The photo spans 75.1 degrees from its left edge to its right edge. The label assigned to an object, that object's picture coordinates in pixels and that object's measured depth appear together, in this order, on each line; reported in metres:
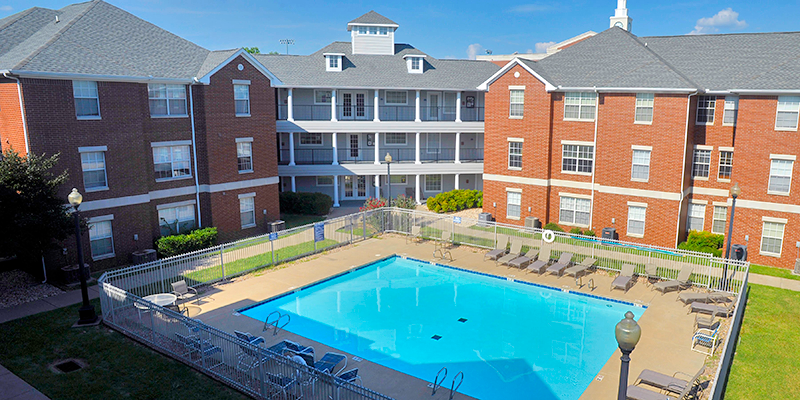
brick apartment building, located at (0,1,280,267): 20.67
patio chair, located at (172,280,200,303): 18.56
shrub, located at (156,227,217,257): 23.72
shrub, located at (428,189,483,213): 35.59
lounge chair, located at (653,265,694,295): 19.95
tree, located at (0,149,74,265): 17.59
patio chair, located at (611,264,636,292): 20.28
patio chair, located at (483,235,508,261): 24.60
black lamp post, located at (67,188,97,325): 16.41
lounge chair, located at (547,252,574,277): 22.48
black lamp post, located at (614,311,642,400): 7.89
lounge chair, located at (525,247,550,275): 22.85
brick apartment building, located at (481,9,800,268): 24.00
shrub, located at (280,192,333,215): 34.25
